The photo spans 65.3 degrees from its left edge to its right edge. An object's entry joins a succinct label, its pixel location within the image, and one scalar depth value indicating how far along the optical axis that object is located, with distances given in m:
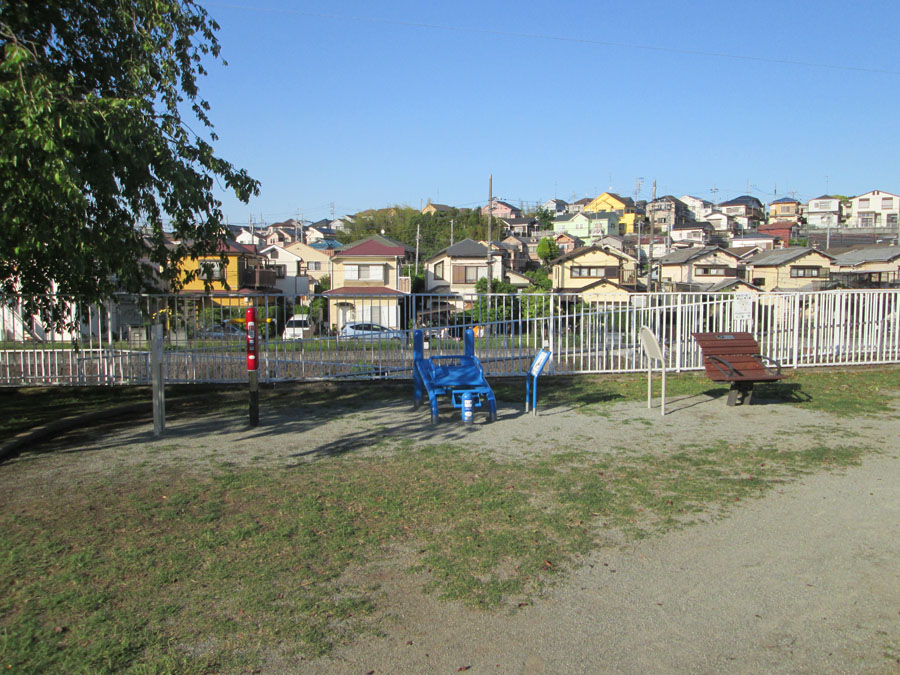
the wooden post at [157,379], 8.18
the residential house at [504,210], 124.94
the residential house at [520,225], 100.53
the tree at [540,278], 54.85
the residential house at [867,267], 47.28
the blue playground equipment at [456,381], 9.25
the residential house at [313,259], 68.06
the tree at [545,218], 108.19
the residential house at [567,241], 86.93
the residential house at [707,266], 54.16
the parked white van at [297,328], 12.47
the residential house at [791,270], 50.09
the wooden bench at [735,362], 10.07
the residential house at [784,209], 112.19
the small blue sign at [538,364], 9.49
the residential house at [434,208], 106.81
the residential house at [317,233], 102.56
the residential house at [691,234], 83.81
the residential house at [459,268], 49.06
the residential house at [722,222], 102.39
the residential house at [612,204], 116.29
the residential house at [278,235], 102.75
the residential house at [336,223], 122.44
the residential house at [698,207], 122.25
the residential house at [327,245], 77.46
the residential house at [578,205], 131.70
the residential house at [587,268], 52.22
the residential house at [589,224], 94.94
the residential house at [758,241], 75.06
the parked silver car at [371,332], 12.37
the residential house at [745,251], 63.53
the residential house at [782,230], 84.39
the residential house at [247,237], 95.68
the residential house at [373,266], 45.97
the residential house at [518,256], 65.10
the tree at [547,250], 68.38
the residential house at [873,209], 100.00
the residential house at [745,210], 111.75
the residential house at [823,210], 103.88
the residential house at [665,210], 98.56
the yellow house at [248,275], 40.31
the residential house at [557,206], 144.11
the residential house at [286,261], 56.57
